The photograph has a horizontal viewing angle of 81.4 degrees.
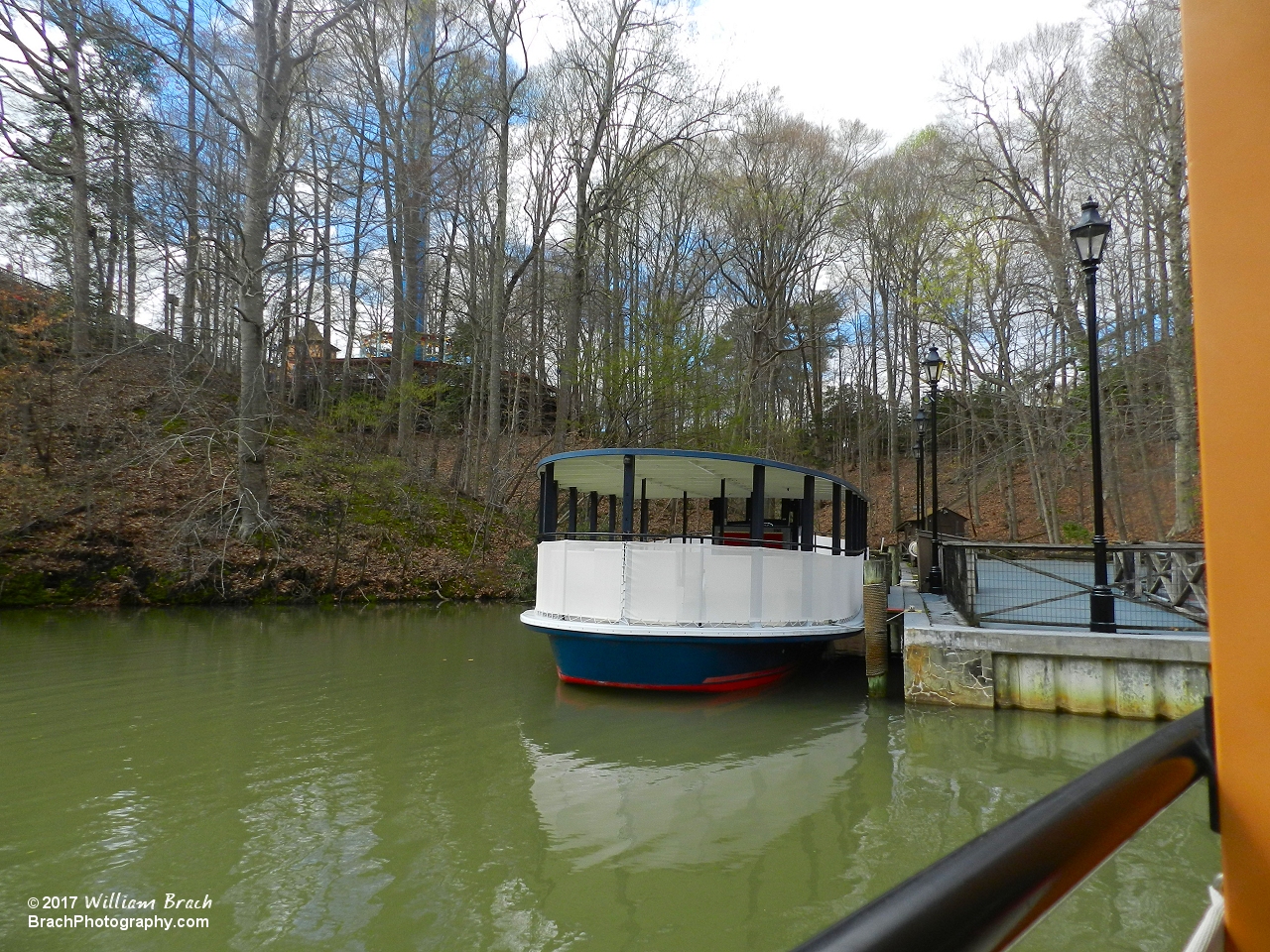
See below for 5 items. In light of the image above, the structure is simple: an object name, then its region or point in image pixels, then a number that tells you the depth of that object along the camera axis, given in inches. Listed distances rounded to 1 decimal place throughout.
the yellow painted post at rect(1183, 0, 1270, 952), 36.8
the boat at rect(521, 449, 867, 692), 369.4
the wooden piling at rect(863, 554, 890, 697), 388.2
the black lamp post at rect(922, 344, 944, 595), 644.1
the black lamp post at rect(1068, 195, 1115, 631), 340.5
